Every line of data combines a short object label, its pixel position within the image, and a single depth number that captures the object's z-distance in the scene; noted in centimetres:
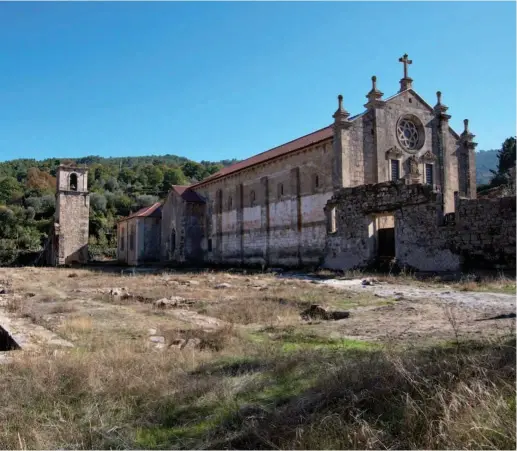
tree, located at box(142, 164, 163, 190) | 9875
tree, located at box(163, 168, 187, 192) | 9719
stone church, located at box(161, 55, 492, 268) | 2734
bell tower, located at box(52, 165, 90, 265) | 4600
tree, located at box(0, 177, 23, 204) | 7938
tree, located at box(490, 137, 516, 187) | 5512
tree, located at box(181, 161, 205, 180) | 10812
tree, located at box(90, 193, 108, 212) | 7300
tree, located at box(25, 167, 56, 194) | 8651
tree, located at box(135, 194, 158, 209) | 7764
